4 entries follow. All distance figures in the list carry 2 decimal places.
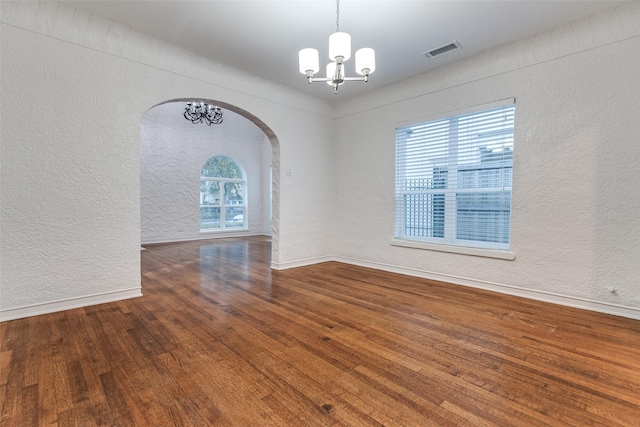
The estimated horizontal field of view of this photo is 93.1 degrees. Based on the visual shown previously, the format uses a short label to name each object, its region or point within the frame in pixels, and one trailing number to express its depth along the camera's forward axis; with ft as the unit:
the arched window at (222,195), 29.99
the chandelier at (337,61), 7.72
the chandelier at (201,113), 24.76
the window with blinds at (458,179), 12.12
